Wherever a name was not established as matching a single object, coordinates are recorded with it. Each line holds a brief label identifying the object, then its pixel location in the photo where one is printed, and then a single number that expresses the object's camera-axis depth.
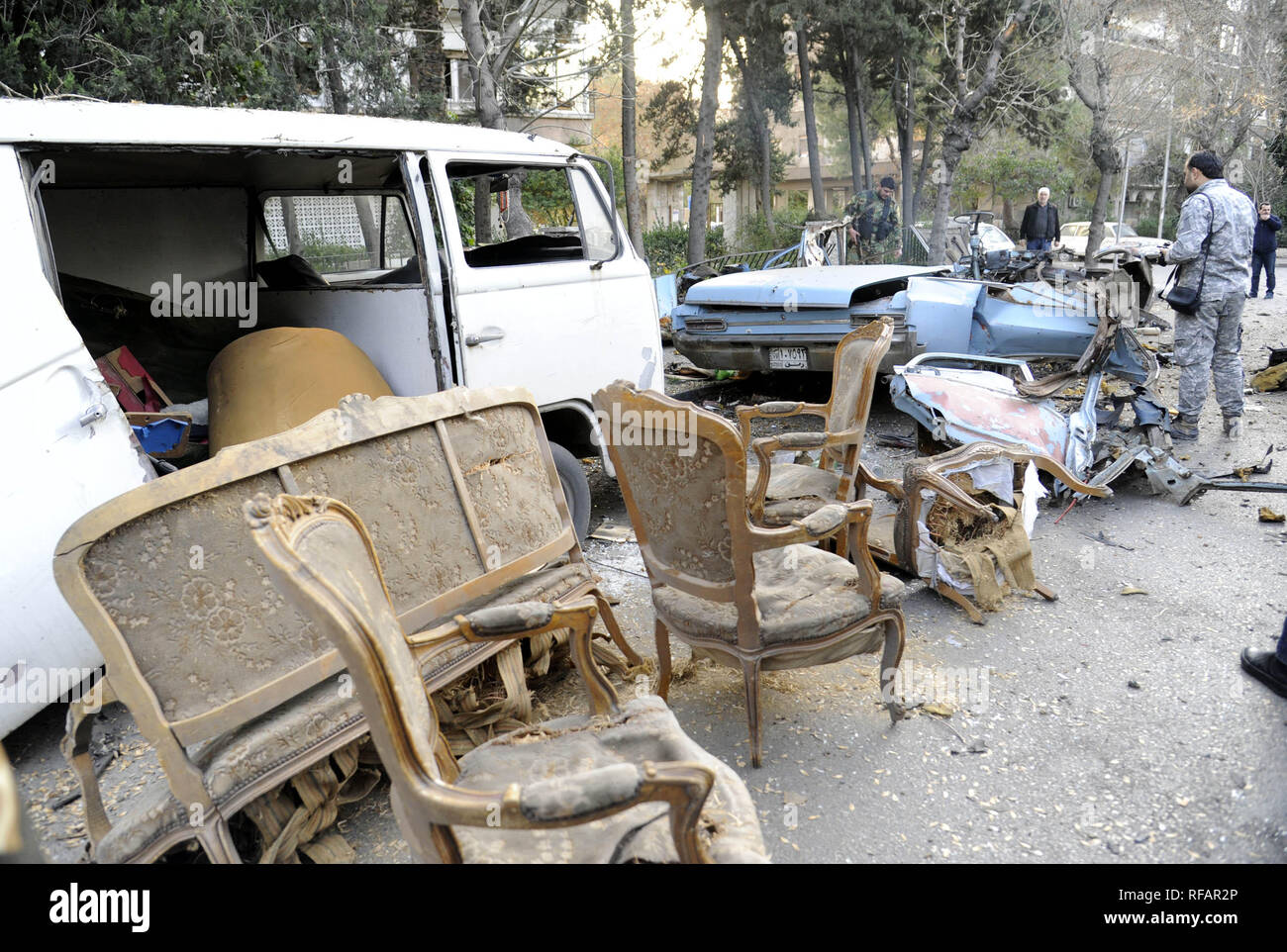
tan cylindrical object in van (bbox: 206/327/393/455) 3.82
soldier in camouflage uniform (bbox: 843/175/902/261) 12.84
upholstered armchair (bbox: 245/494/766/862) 1.40
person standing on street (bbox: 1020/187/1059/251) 13.25
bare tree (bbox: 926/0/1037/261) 12.88
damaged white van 2.68
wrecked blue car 6.13
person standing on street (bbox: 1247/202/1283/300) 12.52
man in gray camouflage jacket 5.91
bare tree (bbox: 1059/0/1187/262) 14.47
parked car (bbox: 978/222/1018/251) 8.83
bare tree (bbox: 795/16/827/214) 19.41
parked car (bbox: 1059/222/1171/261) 21.30
